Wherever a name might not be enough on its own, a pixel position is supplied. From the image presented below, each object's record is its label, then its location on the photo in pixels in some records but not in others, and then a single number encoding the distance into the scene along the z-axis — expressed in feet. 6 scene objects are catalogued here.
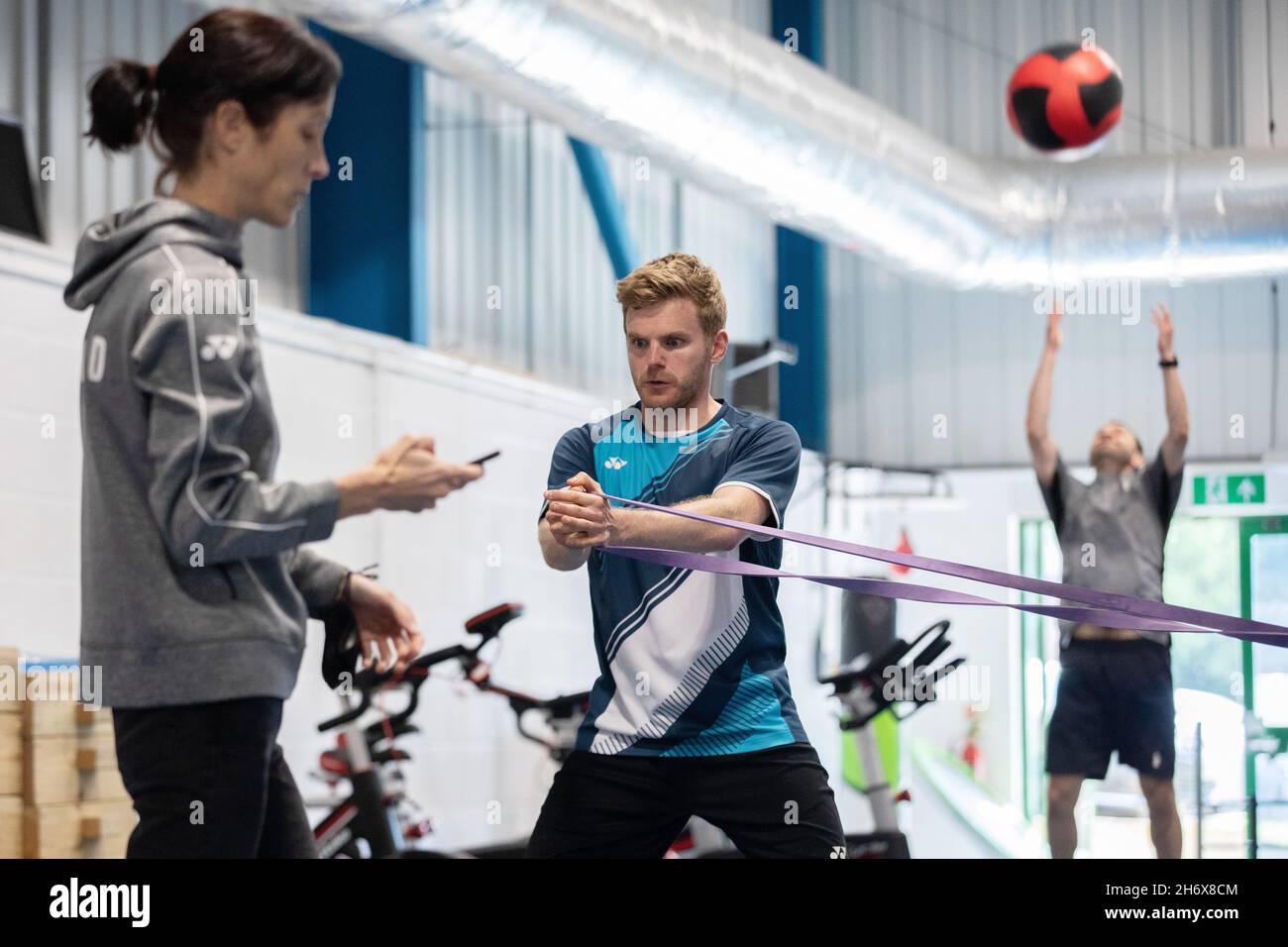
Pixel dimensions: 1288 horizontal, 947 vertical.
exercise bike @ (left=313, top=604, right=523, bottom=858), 15.58
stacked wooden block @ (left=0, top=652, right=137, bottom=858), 12.03
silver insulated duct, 16.52
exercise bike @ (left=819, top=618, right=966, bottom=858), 20.62
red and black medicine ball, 19.72
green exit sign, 29.81
